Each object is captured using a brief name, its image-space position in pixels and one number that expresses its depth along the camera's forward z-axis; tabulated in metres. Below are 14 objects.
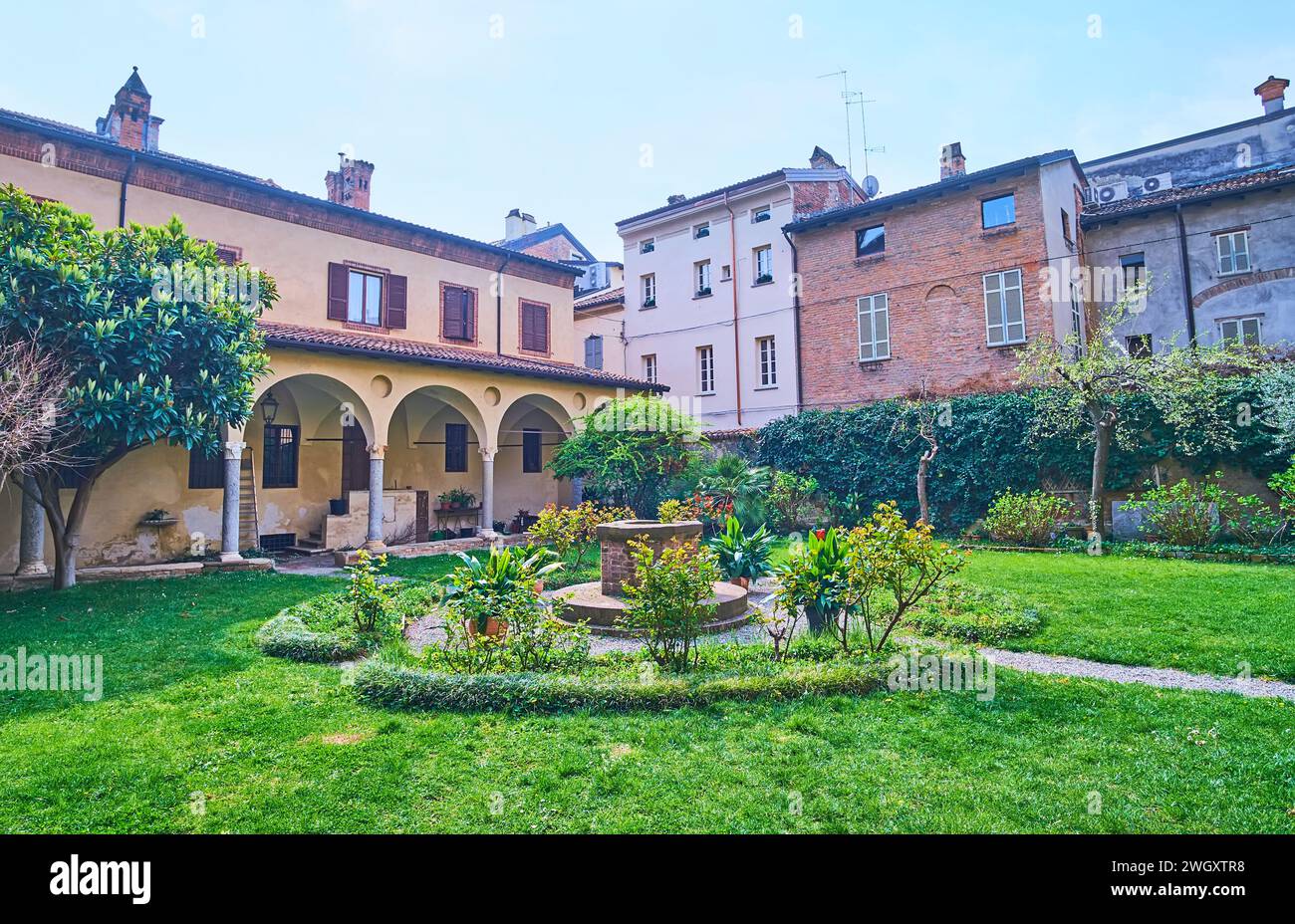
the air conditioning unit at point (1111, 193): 25.94
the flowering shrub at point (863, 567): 6.48
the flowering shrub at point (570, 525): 11.62
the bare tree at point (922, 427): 16.89
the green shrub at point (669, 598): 6.25
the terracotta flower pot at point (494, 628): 6.83
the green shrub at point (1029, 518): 14.83
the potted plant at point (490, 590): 6.73
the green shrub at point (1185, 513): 12.87
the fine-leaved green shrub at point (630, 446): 16.61
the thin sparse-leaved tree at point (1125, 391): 13.74
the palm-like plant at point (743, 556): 10.46
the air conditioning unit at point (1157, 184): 24.88
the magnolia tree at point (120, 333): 9.25
